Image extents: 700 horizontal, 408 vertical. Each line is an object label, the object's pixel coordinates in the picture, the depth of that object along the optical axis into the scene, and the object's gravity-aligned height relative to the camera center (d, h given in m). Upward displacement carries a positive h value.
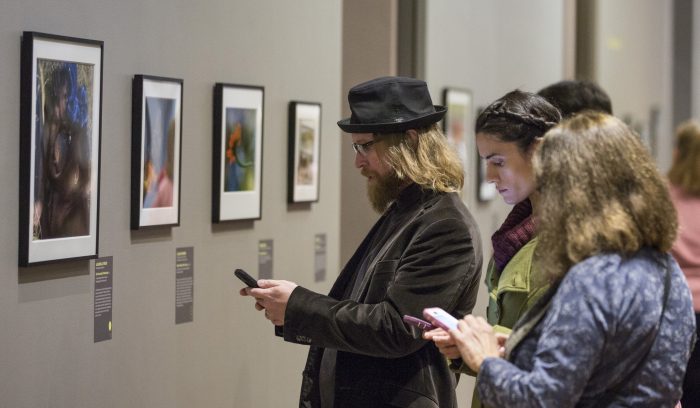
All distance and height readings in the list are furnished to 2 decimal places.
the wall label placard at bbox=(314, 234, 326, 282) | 5.70 -0.43
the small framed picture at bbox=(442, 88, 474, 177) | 7.38 +0.51
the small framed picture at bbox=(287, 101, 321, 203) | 5.36 +0.17
